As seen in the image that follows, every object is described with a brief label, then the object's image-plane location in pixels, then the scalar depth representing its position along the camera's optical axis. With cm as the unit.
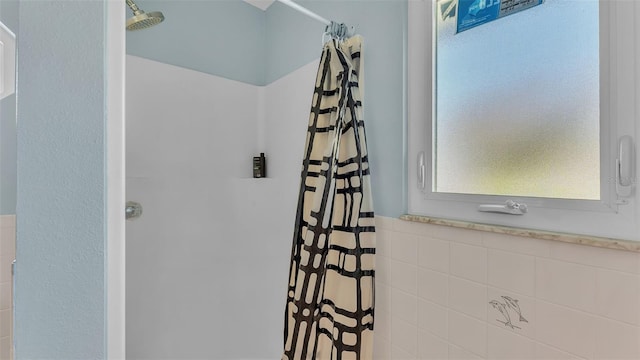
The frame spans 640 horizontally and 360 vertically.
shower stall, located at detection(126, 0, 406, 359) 150
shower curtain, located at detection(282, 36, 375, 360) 108
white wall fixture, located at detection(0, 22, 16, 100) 40
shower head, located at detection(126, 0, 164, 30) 116
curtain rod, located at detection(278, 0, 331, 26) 115
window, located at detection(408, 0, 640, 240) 69
